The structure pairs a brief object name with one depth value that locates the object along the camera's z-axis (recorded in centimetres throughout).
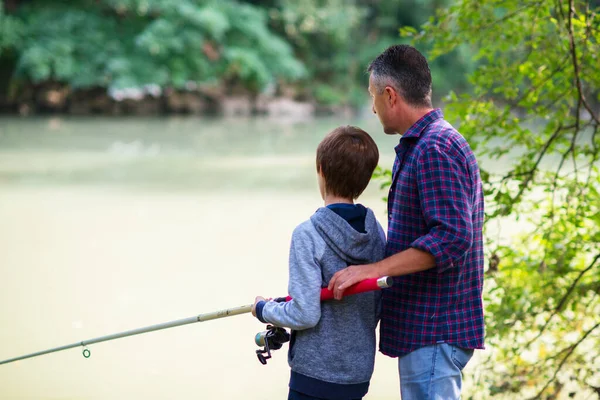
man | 646
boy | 655
